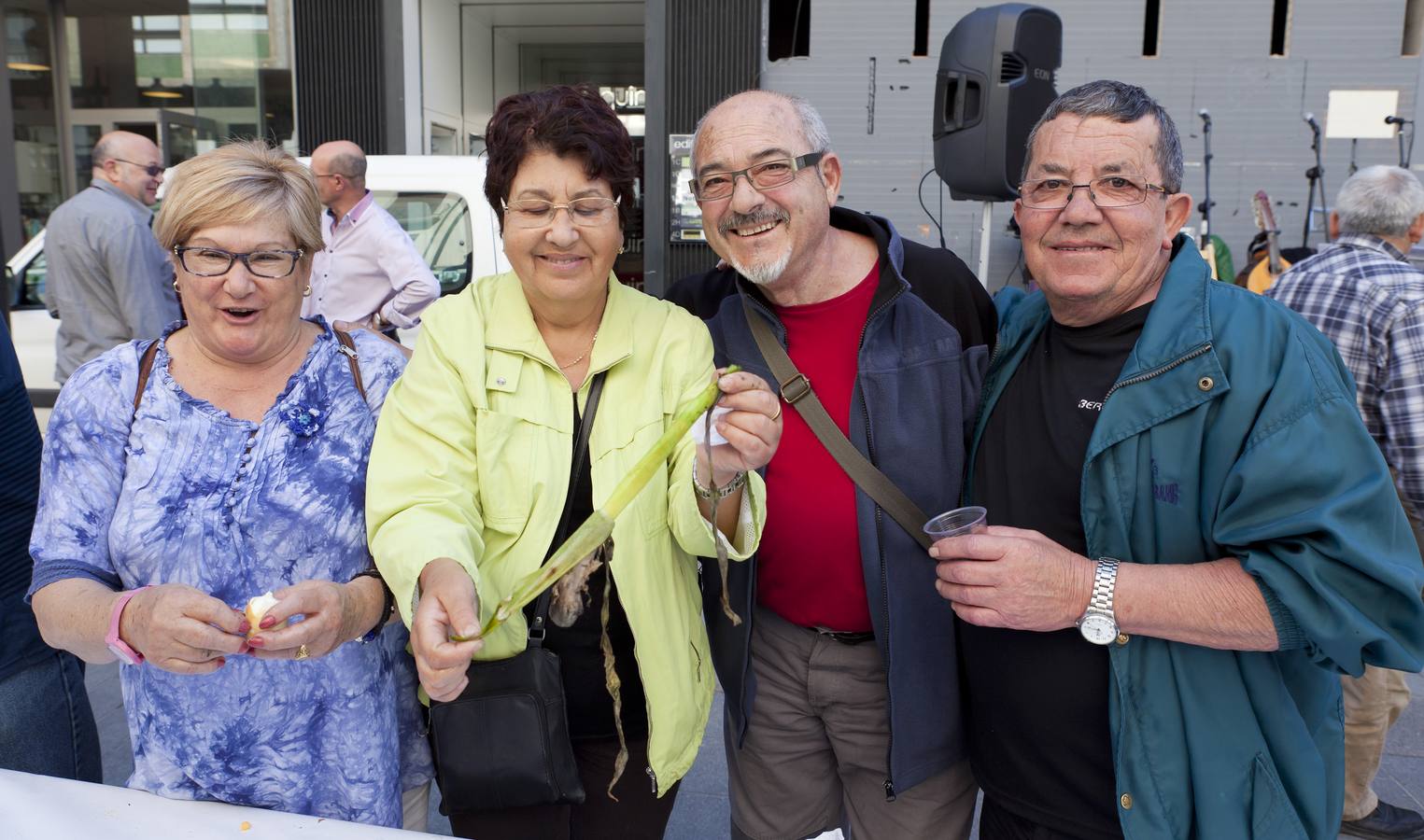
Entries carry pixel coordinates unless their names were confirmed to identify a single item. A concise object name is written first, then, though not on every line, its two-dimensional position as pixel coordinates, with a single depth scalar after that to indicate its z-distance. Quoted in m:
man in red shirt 1.88
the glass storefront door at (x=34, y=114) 11.07
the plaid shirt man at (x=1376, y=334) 2.85
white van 5.68
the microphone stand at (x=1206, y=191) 7.89
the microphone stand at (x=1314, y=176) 8.05
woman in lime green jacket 1.64
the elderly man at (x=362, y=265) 5.03
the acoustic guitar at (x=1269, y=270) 7.32
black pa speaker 4.21
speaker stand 4.23
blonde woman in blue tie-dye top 1.61
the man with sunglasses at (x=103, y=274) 4.54
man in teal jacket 1.42
